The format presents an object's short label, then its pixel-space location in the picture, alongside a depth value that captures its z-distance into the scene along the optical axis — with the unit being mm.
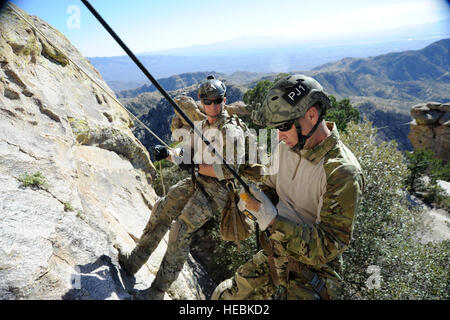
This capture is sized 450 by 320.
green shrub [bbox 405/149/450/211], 27219
